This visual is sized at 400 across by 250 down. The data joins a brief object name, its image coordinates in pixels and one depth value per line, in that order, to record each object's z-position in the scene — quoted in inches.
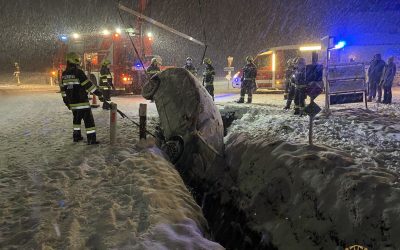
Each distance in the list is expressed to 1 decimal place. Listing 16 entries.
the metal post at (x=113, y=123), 282.2
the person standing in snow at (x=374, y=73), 507.5
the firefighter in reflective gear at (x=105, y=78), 484.7
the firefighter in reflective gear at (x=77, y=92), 281.0
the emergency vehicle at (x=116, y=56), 717.9
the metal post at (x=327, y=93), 378.0
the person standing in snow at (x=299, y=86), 394.3
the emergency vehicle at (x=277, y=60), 720.3
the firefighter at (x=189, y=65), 574.4
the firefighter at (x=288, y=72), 552.7
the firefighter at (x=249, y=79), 524.7
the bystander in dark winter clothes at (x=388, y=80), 485.1
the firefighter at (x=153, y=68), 572.7
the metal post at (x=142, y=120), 284.7
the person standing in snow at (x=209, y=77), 533.0
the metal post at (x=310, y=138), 247.2
